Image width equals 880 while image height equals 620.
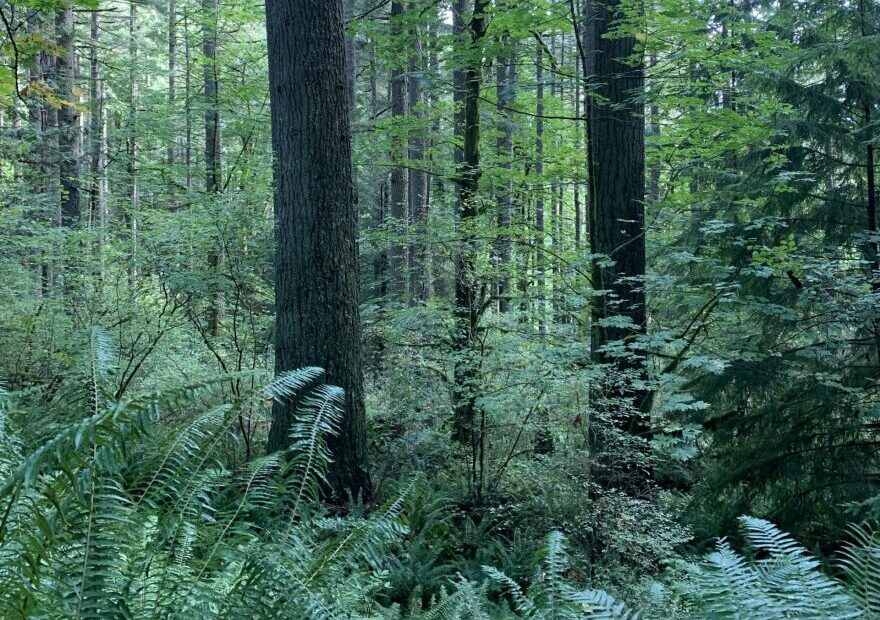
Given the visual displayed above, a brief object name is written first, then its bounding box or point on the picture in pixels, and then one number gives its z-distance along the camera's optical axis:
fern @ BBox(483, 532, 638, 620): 1.65
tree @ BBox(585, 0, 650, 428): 6.17
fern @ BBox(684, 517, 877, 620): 1.51
